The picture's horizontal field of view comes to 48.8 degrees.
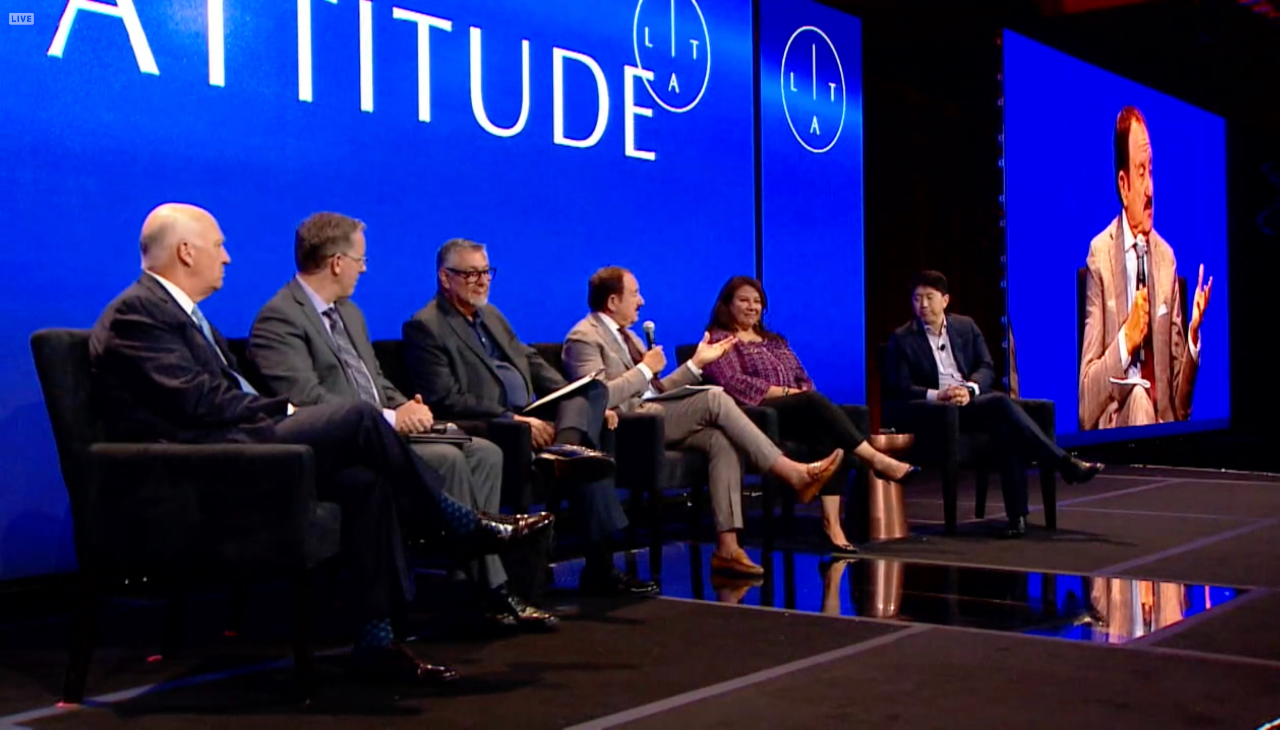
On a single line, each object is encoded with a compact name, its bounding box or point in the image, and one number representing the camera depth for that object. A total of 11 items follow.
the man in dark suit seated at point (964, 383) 5.64
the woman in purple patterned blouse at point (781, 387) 5.16
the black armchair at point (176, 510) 2.97
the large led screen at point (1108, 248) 9.29
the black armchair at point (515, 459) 4.00
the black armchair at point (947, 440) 5.64
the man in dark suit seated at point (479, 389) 4.25
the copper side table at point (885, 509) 5.59
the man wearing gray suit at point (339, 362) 3.60
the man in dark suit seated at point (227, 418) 3.06
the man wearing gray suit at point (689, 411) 4.76
